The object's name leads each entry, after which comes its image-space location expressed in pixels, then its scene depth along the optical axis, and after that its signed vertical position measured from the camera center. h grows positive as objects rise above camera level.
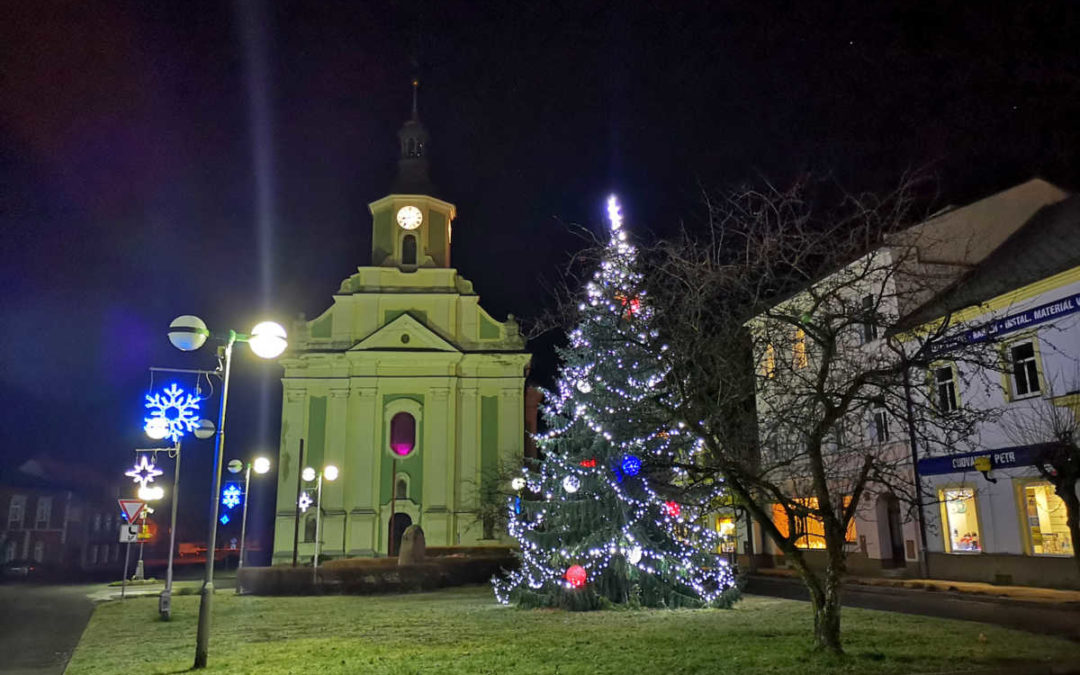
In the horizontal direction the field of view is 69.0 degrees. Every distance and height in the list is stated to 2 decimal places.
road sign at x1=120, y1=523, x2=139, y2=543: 23.56 +0.02
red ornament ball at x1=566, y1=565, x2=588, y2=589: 17.55 -1.08
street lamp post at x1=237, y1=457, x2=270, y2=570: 26.91 +2.23
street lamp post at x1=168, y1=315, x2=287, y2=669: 10.95 +2.60
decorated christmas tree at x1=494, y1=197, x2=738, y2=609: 17.67 +0.19
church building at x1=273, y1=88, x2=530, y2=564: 45.75 +7.91
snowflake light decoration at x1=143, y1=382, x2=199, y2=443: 17.12 +2.57
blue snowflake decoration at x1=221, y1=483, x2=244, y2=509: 26.51 +1.24
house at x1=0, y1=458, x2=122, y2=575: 62.25 +1.33
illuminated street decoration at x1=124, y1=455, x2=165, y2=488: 28.12 +2.21
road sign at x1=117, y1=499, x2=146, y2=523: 21.25 +0.70
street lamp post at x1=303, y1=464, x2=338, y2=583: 24.44 +2.19
